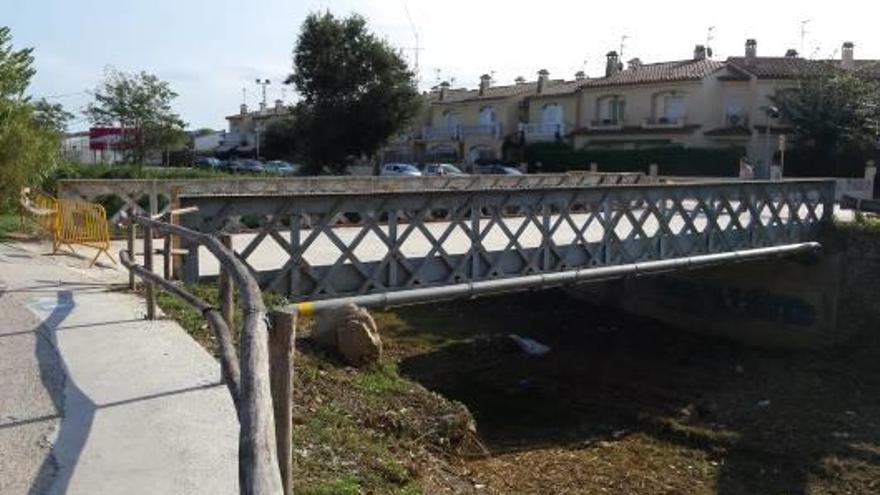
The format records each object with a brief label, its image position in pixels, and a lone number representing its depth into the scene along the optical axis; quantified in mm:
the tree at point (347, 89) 39094
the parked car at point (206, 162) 63750
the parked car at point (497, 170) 48291
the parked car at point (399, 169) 46438
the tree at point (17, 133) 17406
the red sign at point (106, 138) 42928
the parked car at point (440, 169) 46897
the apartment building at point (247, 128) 84656
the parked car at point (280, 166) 54631
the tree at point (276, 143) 65812
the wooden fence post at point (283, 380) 4633
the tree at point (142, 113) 41344
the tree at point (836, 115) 40656
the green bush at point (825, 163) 40844
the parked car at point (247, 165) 53834
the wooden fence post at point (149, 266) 9262
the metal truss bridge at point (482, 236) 11492
